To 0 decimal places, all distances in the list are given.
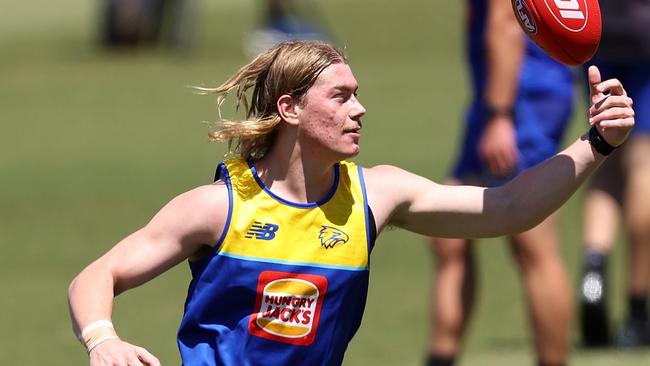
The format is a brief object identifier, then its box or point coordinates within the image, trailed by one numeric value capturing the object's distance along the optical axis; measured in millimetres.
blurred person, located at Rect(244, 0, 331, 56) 40897
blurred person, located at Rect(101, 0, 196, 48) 44469
